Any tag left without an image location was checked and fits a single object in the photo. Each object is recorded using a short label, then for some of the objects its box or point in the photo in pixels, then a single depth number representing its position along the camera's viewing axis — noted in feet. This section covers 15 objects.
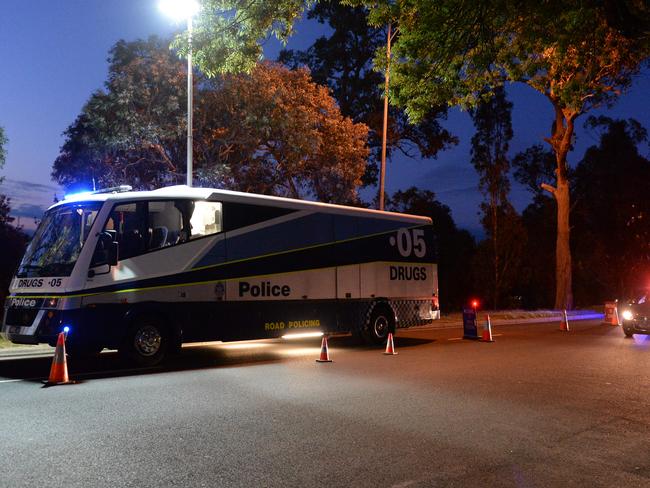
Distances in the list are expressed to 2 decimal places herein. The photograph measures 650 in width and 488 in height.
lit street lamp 47.50
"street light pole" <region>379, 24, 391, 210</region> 83.30
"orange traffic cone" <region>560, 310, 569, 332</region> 70.01
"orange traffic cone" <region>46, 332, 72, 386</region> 32.40
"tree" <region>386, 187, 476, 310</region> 142.20
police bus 36.96
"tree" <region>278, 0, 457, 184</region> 127.65
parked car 58.39
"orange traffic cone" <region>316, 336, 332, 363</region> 41.73
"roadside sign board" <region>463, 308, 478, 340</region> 58.08
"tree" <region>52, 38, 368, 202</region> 78.64
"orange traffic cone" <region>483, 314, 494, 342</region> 55.62
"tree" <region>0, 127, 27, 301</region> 104.32
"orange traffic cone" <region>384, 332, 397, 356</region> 46.09
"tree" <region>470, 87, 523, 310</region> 115.44
